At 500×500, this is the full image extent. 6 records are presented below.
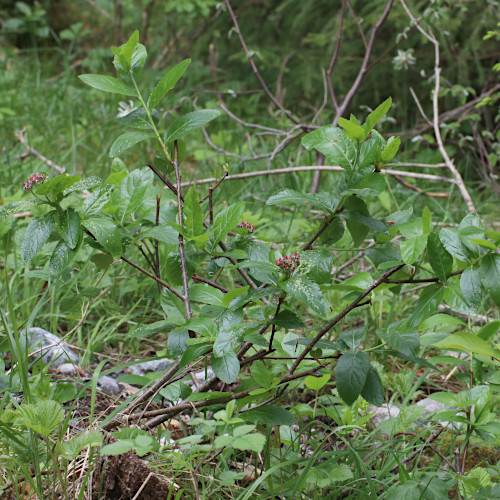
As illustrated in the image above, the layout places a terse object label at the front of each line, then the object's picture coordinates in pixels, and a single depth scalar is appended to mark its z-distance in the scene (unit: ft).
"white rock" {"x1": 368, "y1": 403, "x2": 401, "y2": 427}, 9.57
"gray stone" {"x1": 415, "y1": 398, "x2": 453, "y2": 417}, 9.63
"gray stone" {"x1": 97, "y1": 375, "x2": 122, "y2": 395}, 9.65
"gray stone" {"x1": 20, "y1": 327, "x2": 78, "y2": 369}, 9.62
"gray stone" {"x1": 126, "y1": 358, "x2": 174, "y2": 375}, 9.94
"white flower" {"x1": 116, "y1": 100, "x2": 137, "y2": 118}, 8.93
